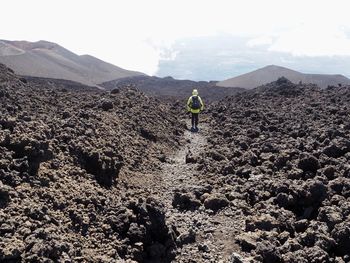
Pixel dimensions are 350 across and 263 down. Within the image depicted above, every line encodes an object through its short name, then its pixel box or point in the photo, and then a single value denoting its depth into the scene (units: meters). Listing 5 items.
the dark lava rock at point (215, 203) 9.68
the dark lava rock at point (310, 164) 11.05
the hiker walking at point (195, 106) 19.06
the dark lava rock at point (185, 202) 9.73
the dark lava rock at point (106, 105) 16.52
